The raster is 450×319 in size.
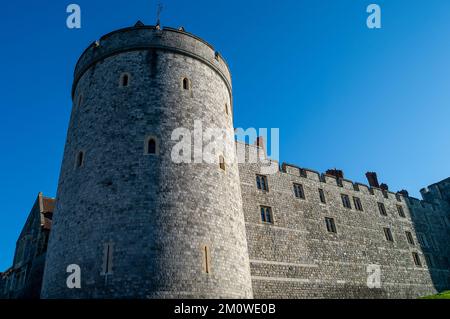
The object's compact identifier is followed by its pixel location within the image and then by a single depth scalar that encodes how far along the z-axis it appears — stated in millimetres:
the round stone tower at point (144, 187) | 13281
